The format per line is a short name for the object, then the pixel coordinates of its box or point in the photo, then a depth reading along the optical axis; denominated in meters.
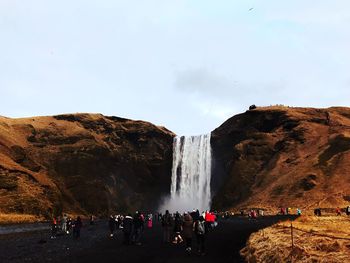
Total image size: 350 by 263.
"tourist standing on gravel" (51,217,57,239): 41.06
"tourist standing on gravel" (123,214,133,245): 29.11
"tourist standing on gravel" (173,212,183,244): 29.45
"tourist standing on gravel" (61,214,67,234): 46.46
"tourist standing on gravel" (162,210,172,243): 29.78
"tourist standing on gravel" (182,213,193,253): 23.17
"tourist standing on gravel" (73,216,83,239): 38.00
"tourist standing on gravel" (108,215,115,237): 40.31
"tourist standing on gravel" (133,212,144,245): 29.23
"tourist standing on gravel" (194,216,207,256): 22.70
